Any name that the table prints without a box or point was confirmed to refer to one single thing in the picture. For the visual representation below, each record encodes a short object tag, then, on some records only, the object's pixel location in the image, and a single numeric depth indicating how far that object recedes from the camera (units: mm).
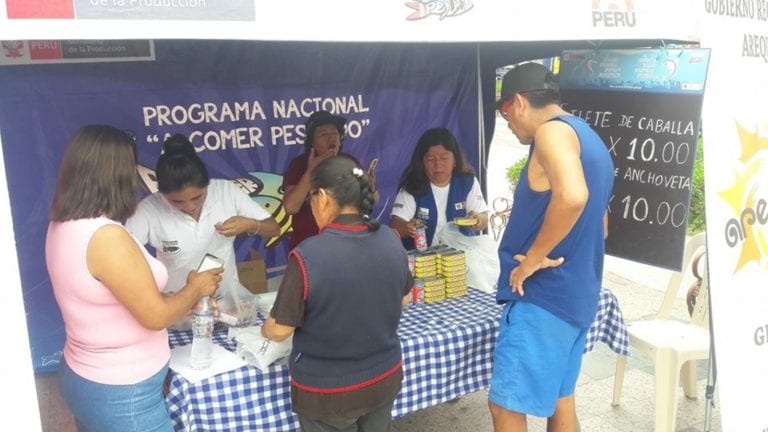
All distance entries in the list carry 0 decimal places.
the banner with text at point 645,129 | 2840
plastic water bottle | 2123
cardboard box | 3084
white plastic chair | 3135
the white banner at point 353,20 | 1531
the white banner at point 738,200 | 2318
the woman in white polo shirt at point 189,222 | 2408
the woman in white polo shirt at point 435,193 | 3471
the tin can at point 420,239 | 3045
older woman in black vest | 1814
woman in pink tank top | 1717
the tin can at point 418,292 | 2818
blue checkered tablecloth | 2078
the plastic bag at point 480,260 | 2955
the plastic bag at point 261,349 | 2107
